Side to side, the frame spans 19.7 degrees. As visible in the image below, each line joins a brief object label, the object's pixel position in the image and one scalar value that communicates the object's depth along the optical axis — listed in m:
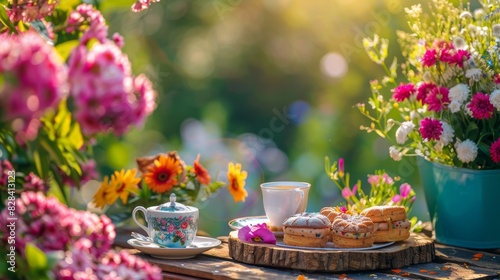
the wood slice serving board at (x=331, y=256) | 2.18
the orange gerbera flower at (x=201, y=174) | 2.50
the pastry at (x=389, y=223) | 2.28
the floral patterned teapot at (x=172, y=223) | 2.26
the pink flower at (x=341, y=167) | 2.47
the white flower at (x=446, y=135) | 2.39
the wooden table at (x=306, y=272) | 2.17
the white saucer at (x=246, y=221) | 2.40
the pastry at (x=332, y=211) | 2.31
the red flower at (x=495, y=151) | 2.32
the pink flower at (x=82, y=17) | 2.00
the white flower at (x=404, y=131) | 2.45
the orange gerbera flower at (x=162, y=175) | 2.43
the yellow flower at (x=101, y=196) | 2.43
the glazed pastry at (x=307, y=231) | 2.23
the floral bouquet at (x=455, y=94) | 2.37
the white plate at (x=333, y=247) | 2.21
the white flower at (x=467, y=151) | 2.36
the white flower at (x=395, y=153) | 2.49
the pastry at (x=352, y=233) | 2.21
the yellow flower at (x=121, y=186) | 2.43
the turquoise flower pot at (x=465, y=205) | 2.39
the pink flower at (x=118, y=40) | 2.01
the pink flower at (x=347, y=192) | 2.50
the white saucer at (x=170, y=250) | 2.26
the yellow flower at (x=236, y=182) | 2.47
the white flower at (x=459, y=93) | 2.38
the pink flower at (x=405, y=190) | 2.51
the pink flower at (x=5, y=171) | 1.88
